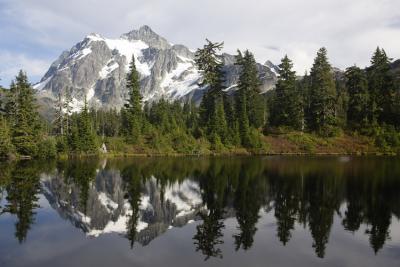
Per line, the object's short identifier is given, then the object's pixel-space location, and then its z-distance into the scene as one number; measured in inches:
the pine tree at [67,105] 3603.1
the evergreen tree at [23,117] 2615.7
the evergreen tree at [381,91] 3282.5
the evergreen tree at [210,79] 3366.1
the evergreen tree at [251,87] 3427.7
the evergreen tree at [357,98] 3321.9
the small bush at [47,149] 2644.2
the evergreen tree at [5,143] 2412.6
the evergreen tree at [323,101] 3225.9
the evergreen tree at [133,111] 3080.7
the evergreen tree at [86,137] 2940.5
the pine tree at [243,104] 3134.8
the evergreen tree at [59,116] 3715.1
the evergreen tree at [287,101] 3319.4
